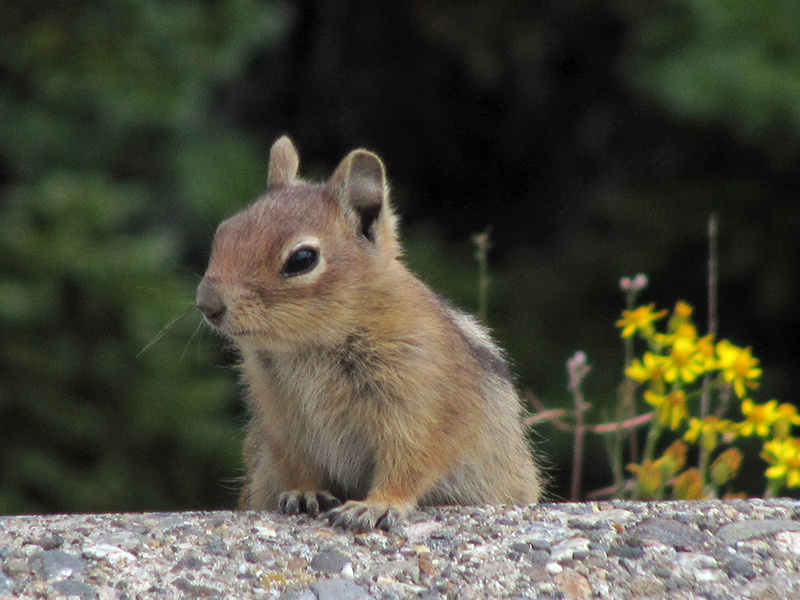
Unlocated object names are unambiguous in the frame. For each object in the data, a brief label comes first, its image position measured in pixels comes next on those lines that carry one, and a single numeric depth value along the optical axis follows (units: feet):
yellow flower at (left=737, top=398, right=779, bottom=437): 25.93
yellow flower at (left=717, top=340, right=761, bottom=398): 26.35
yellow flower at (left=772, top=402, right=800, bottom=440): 25.95
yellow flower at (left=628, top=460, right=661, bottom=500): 25.96
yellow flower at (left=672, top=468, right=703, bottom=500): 26.58
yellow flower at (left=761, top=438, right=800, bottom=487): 24.98
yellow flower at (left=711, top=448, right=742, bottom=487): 25.68
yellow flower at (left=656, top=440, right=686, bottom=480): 26.18
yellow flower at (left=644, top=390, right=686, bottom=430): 26.20
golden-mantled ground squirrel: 23.89
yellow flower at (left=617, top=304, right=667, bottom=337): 26.94
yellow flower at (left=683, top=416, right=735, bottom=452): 25.98
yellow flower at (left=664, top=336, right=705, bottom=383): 26.35
